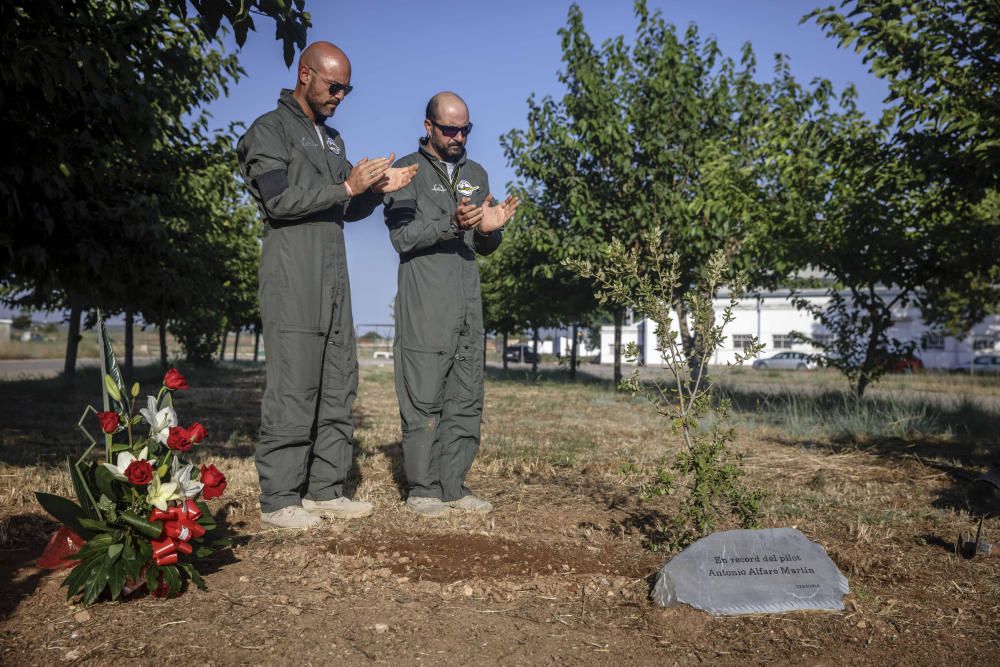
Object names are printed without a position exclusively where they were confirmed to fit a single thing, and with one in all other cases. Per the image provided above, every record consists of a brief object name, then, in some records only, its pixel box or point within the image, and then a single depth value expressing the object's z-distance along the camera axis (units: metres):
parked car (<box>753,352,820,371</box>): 44.80
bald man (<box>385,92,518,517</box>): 4.37
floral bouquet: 2.73
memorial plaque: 2.84
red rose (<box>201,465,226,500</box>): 2.93
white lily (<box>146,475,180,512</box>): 2.85
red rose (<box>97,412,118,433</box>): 2.78
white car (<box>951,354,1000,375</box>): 36.66
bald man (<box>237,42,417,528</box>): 3.81
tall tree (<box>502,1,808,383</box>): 14.03
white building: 41.28
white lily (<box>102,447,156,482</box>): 2.82
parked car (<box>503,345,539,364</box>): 52.12
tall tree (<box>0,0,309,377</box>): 3.98
